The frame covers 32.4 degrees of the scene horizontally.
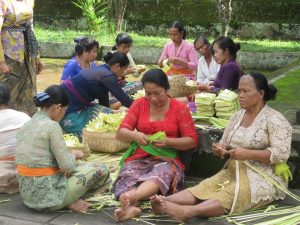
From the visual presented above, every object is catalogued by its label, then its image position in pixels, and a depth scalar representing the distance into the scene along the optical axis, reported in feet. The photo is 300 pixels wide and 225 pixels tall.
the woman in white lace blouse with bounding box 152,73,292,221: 13.14
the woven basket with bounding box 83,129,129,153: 18.85
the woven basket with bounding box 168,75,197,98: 22.84
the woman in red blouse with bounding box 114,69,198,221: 14.17
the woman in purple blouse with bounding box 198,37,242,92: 19.24
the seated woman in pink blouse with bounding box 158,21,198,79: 25.64
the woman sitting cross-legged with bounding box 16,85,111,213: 13.39
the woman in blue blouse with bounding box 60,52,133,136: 19.92
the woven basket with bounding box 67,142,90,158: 17.86
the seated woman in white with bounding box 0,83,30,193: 15.16
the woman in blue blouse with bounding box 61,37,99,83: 21.94
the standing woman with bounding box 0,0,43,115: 18.60
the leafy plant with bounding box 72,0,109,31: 50.67
